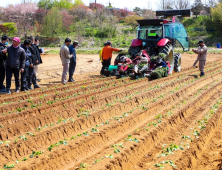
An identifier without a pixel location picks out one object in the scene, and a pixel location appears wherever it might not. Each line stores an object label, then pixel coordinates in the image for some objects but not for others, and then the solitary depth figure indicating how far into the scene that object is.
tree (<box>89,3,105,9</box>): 55.74
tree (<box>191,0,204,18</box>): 43.28
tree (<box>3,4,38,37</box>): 35.72
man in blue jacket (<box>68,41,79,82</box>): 10.29
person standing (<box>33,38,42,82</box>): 9.26
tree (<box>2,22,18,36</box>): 31.89
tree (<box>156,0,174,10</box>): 49.06
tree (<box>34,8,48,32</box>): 39.72
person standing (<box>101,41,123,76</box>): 11.53
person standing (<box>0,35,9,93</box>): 8.31
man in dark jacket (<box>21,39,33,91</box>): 8.38
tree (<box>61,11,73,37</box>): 36.84
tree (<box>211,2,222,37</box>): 34.09
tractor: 11.52
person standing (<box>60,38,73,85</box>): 9.67
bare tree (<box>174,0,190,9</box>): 49.28
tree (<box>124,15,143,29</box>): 40.41
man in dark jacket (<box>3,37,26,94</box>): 7.93
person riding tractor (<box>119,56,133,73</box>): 10.92
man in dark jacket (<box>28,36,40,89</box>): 8.89
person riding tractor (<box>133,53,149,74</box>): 10.91
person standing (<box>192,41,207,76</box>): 11.41
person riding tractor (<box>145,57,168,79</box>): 10.90
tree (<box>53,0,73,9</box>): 50.88
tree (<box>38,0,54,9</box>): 48.41
